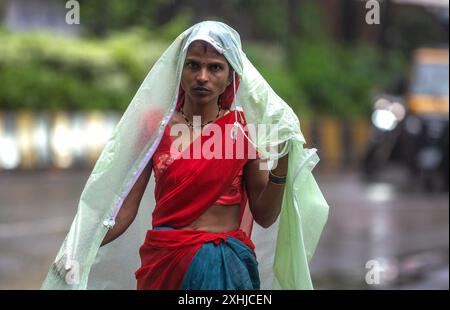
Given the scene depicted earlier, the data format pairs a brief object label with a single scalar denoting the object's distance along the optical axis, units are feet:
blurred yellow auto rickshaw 55.06
